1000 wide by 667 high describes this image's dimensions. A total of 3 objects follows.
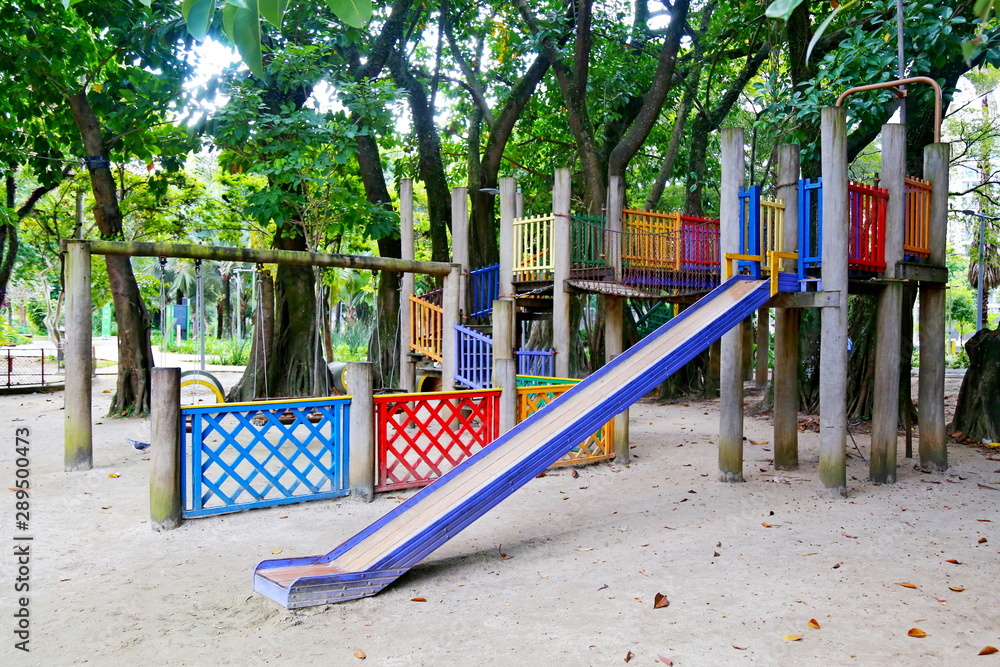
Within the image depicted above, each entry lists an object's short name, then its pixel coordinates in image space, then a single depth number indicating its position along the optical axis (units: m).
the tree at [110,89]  12.47
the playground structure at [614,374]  6.03
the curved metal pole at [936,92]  8.83
